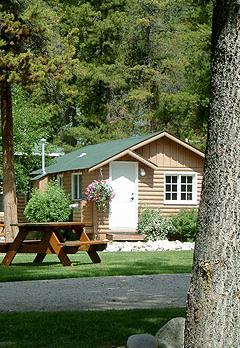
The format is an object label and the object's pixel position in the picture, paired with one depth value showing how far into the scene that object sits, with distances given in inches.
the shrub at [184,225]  1057.5
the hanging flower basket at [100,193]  1055.6
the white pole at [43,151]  1233.7
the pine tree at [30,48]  800.9
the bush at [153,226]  1063.0
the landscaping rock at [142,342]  242.2
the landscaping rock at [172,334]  244.5
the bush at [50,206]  1120.8
